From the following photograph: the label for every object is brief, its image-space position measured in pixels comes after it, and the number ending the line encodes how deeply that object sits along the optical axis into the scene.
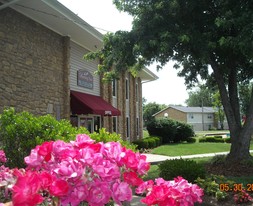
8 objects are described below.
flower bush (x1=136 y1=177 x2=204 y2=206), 1.93
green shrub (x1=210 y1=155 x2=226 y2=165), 11.64
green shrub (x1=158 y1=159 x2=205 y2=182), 8.08
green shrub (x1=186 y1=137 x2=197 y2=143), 32.19
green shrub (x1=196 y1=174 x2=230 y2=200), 6.88
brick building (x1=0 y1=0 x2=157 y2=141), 11.51
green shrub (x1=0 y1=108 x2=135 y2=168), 6.75
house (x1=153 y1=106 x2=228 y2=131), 84.25
